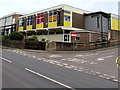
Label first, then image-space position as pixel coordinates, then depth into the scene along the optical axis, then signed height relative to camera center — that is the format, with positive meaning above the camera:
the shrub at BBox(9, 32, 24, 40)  26.94 +1.02
